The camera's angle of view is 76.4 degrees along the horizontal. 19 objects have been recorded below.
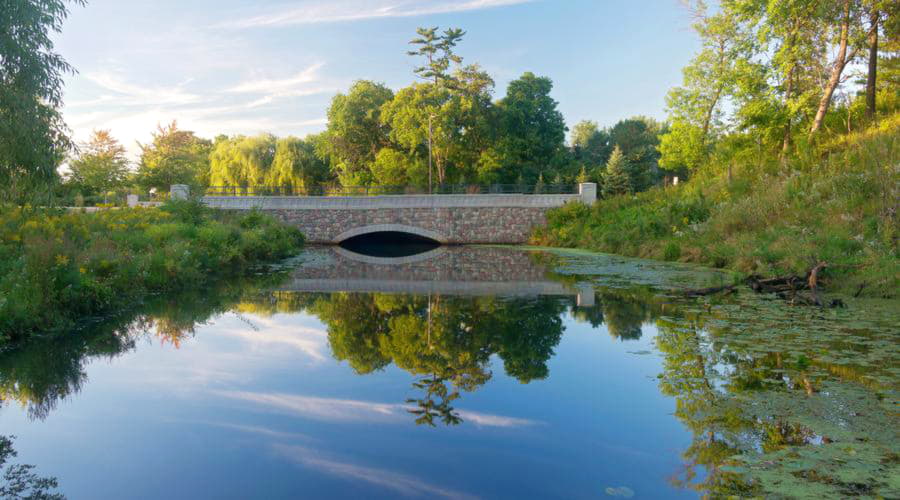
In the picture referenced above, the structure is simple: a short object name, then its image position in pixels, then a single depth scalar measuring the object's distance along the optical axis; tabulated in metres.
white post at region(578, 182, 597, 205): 29.58
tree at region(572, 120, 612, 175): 56.19
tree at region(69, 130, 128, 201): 37.46
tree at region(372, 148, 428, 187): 41.59
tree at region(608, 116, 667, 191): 41.50
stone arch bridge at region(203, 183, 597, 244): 30.86
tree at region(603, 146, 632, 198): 33.56
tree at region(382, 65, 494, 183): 39.53
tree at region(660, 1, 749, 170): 27.88
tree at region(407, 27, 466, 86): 42.25
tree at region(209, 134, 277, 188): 39.94
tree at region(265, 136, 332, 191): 39.03
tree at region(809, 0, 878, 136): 18.86
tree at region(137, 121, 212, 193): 40.91
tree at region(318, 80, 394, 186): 45.62
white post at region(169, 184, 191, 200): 26.68
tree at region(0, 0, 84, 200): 8.87
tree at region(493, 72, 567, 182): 40.81
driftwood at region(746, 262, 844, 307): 9.53
